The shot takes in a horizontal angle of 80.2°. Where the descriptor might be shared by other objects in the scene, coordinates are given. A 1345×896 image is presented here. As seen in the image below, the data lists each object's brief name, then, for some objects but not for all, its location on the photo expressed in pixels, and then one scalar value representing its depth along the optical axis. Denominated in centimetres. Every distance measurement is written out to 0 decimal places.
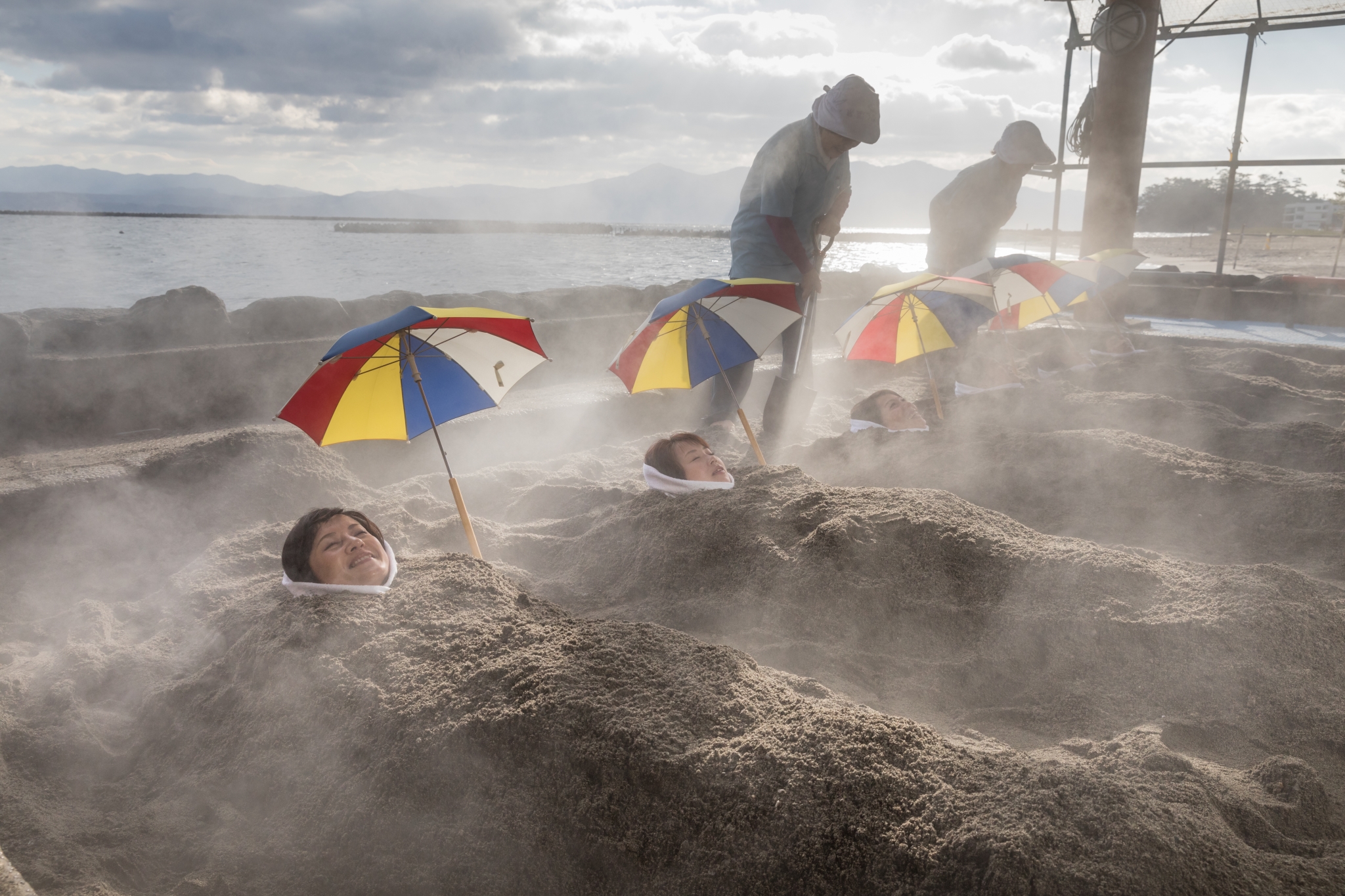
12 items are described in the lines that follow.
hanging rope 1087
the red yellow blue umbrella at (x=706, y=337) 438
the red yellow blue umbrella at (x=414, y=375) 327
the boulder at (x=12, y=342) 534
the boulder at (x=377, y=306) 816
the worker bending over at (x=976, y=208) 661
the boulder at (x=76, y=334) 659
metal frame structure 966
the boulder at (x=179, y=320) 713
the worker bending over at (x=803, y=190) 469
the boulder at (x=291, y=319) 768
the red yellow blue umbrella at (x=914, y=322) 548
